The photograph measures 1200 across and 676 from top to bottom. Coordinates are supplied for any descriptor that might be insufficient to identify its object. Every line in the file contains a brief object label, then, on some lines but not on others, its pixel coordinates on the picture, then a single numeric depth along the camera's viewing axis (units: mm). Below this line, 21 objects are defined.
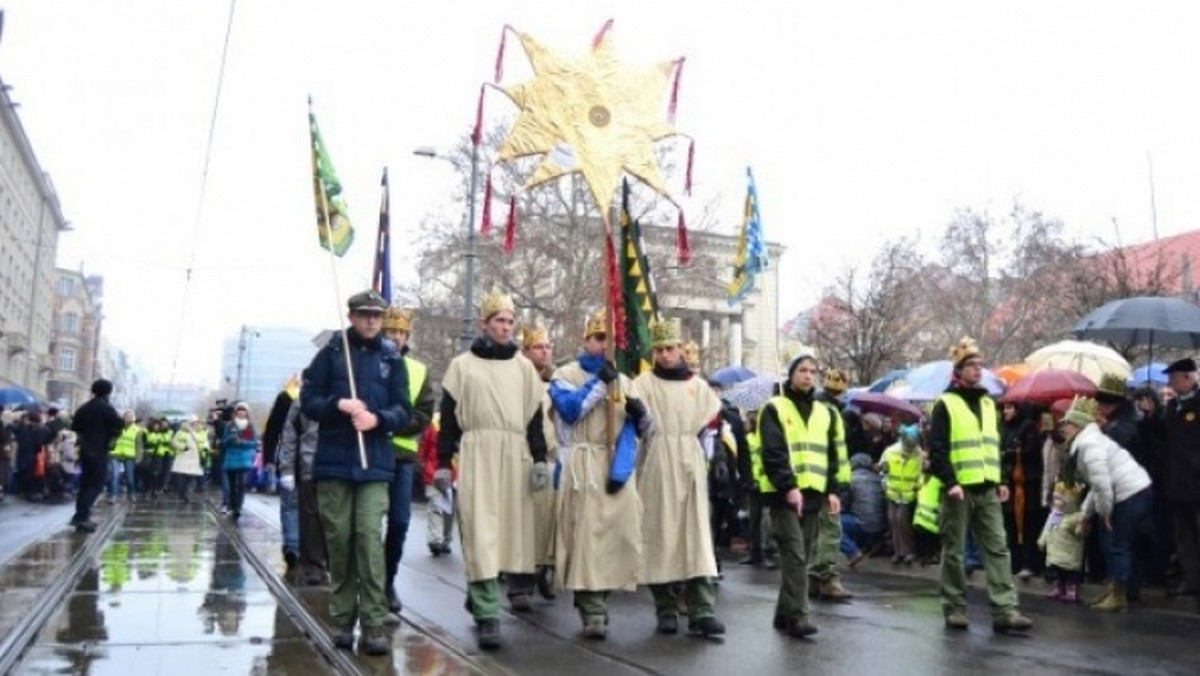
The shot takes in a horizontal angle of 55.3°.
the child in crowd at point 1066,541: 9539
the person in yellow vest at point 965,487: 7801
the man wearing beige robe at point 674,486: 7414
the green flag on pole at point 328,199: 8023
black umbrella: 11273
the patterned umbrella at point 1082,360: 12672
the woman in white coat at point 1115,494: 8930
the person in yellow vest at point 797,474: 7418
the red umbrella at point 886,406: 13664
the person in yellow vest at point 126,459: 22328
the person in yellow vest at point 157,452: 24750
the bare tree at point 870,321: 25922
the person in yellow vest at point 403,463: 7781
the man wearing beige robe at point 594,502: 7273
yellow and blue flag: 14173
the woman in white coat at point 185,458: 22500
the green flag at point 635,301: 8094
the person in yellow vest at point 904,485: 11766
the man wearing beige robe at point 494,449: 7000
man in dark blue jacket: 6488
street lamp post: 22484
